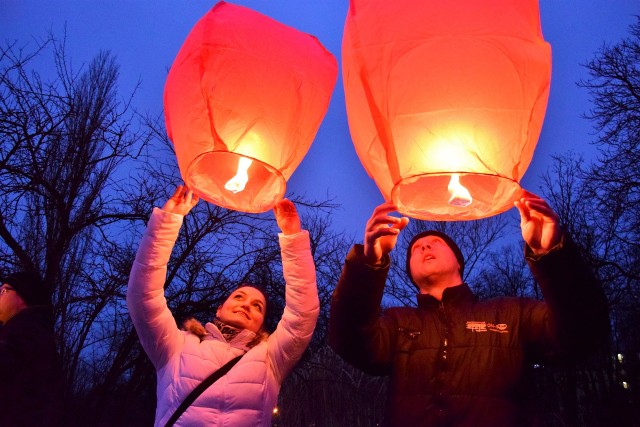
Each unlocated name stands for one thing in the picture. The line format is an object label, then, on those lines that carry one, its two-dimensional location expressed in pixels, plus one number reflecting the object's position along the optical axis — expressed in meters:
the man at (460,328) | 2.02
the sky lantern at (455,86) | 1.62
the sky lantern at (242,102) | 1.93
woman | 2.68
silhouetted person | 2.95
